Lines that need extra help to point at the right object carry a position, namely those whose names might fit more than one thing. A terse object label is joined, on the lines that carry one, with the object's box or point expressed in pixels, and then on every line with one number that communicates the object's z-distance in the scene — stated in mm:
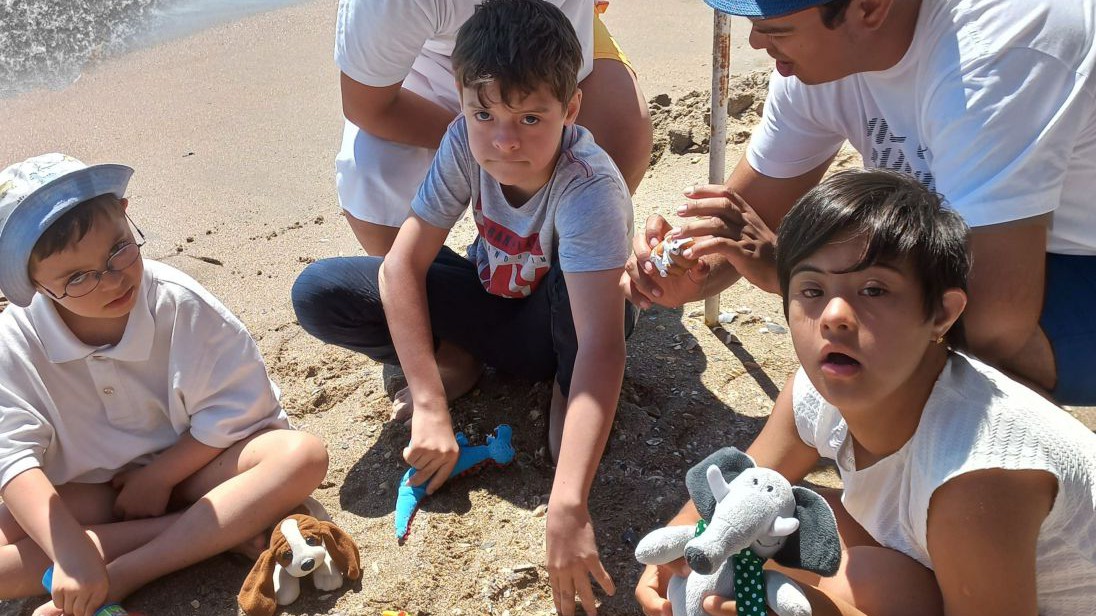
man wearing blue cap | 1823
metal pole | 2789
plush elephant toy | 1561
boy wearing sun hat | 2197
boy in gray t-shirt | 2252
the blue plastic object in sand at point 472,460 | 2482
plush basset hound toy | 2242
